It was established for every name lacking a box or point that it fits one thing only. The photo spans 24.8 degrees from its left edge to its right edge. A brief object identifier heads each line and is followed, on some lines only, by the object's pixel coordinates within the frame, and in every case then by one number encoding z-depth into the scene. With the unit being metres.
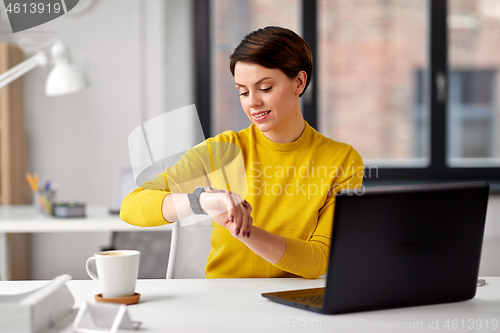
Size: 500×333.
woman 2.57
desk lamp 3.92
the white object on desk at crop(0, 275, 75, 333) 2.10
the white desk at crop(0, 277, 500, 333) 2.16
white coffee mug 2.25
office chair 4.14
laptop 2.16
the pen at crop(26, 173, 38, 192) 3.73
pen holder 3.75
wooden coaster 2.26
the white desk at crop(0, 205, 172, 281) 3.54
